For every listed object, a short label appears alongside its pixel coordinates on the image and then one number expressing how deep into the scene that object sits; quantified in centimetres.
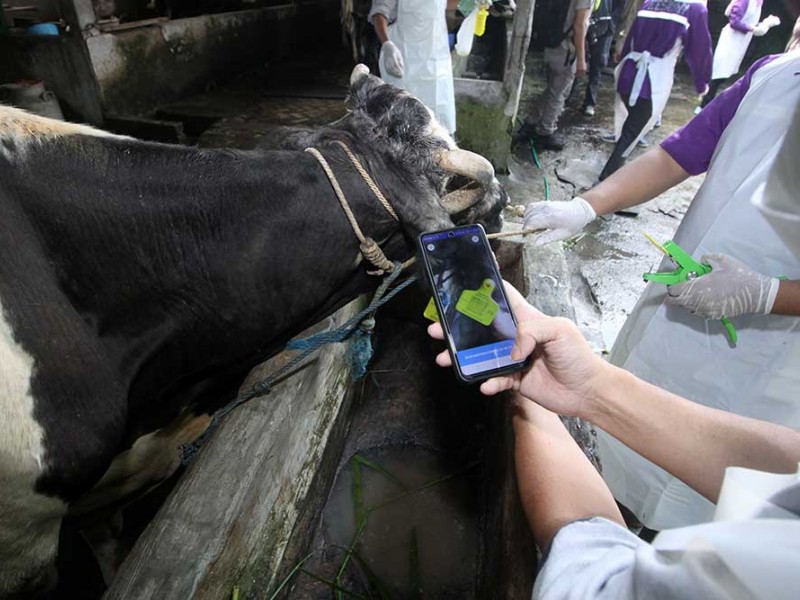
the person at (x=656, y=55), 472
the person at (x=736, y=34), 631
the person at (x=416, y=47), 410
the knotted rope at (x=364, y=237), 150
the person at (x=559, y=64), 582
